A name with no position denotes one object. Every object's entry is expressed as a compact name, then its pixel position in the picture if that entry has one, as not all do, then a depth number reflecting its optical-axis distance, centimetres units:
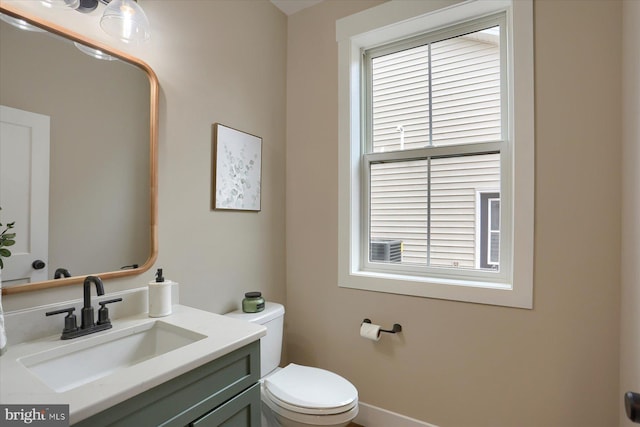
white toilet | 132
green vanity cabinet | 75
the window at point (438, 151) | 151
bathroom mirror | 104
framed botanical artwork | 167
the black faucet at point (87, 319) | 103
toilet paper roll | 176
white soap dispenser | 125
